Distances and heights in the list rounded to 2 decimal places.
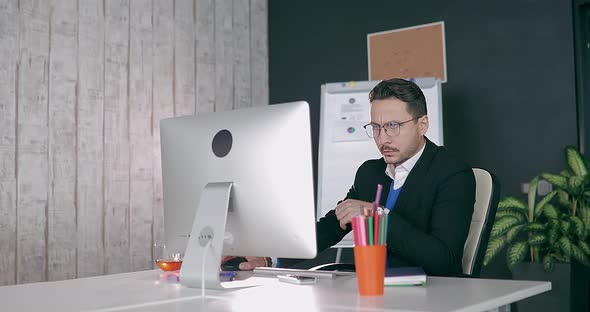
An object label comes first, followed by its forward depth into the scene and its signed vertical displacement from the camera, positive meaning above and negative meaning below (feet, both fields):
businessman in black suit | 6.71 +0.00
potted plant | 10.93 -0.81
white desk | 4.68 -0.80
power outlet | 12.44 -0.01
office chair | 7.26 -0.38
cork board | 14.01 +2.89
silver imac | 5.57 +0.05
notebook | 5.40 -0.70
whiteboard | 13.50 +1.00
